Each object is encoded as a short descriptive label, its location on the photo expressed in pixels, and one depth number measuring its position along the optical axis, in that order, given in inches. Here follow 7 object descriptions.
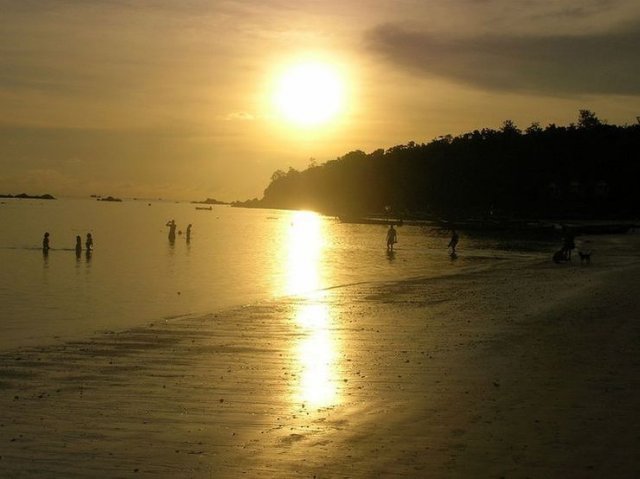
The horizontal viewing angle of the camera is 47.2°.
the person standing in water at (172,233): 3211.1
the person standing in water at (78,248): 2247.0
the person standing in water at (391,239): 2557.8
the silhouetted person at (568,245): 1760.6
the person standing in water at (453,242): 2268.7
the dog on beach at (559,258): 1731.1
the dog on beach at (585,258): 1695.6
